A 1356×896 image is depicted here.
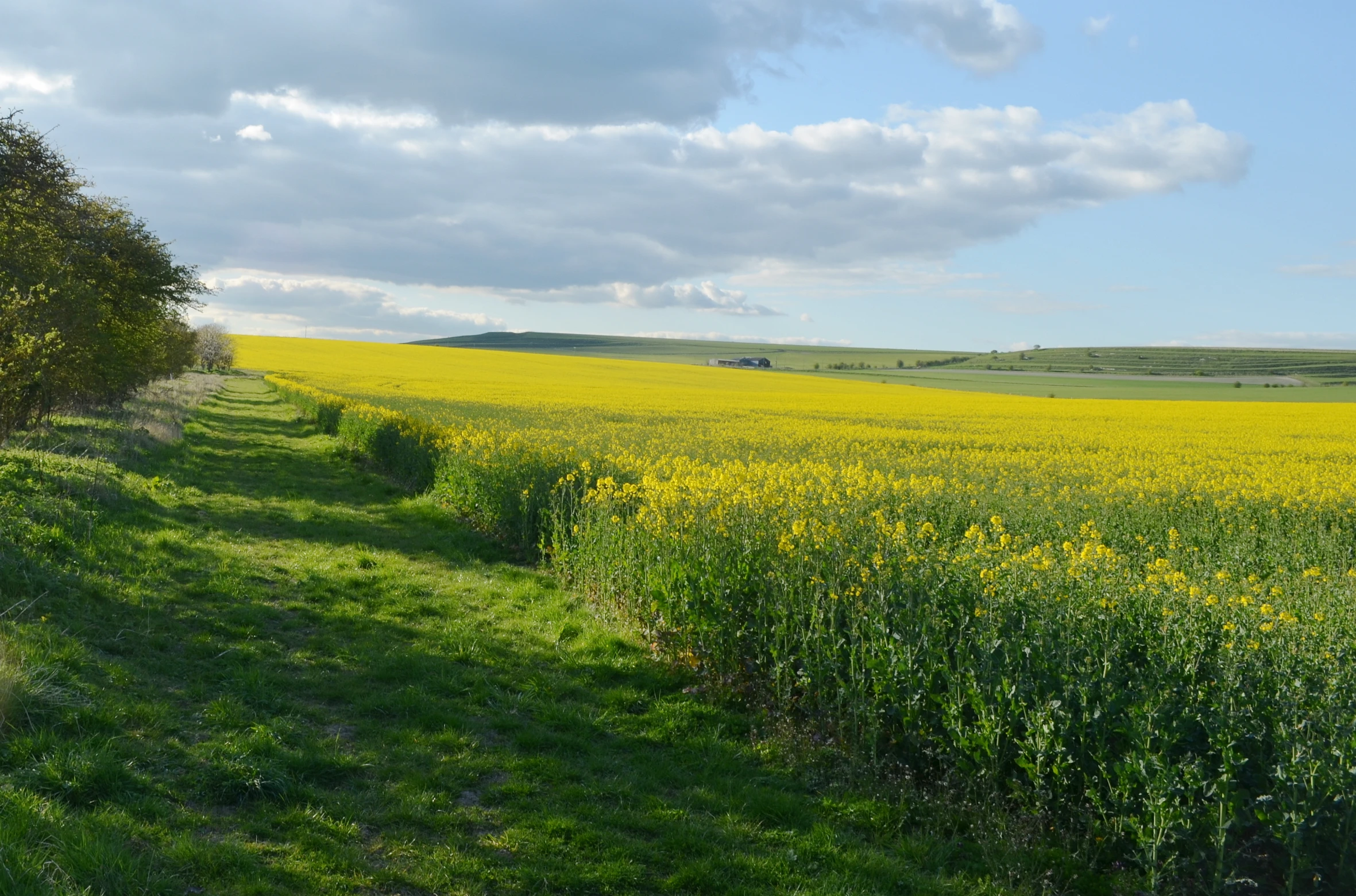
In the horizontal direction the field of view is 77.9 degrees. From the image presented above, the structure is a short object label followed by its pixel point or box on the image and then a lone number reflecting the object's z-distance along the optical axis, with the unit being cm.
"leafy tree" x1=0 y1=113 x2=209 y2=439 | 1424
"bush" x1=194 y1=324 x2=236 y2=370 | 6656
